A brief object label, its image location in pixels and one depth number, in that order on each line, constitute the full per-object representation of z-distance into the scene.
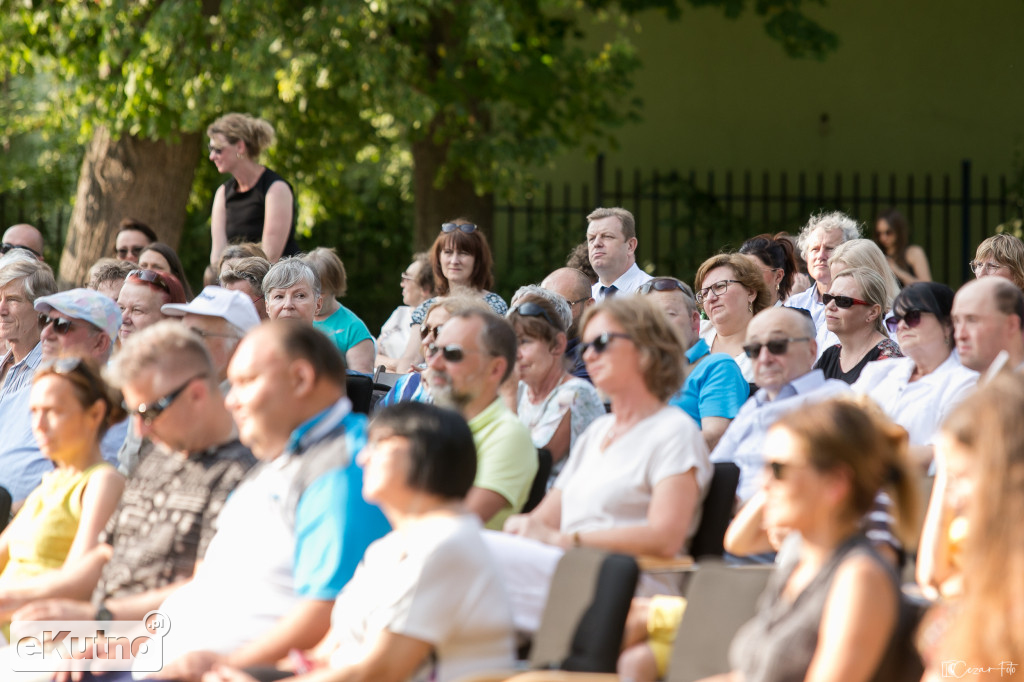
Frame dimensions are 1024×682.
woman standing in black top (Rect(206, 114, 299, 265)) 15.37
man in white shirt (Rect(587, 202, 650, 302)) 14.15
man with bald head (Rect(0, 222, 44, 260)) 17.86
